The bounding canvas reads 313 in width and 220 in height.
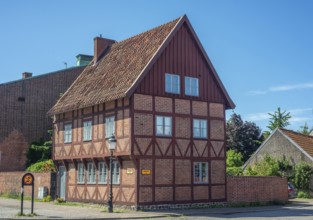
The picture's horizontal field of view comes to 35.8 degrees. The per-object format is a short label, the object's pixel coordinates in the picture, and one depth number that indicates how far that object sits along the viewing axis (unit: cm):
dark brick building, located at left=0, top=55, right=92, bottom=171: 4447
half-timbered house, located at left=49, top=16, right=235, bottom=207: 2794
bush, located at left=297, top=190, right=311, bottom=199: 4145
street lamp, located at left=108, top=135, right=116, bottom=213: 2591
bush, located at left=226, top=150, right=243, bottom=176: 4875
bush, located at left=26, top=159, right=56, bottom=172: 4053
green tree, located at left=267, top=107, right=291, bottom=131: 7688
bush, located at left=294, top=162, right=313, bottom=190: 4131
